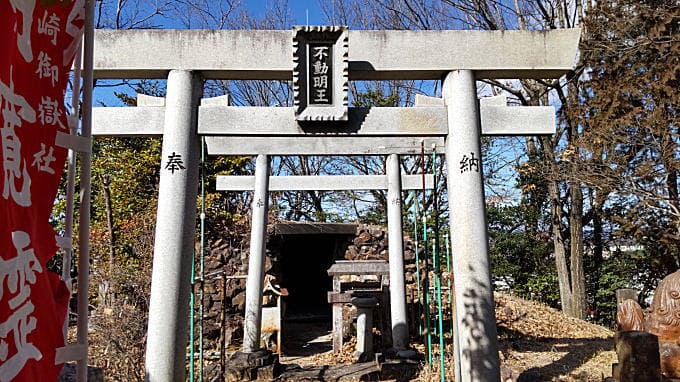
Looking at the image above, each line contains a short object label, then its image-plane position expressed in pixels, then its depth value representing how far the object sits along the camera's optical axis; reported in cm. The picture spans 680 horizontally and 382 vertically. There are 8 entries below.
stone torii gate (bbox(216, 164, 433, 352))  907
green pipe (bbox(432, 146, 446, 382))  570
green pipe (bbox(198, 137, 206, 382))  586
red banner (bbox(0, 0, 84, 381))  156
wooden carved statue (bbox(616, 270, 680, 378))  564
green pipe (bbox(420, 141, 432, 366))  645
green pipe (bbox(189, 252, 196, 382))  516
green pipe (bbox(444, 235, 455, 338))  583
